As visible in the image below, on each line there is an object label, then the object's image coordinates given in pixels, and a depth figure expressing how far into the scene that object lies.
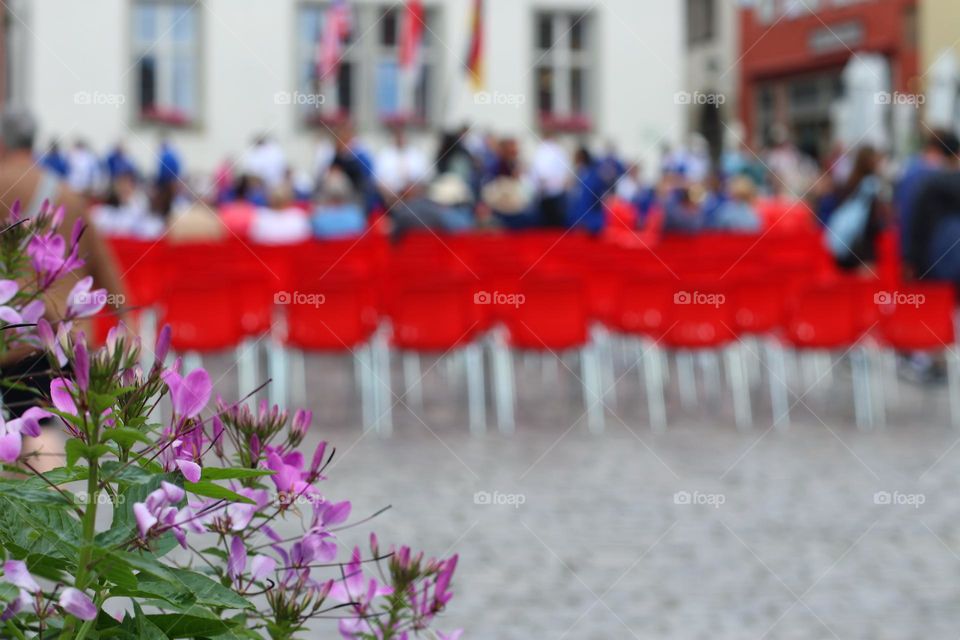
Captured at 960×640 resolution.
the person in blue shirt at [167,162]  21.66
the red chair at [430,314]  8.92
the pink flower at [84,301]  1.45
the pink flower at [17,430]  1.30
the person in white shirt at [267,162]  22.84
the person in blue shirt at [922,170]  10.73
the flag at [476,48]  18.95
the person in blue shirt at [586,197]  19.16
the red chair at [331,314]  8.79
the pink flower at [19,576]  1.23
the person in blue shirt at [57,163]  22.11
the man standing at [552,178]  19.38
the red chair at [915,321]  9.44
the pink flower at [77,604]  1.20
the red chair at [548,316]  9.03
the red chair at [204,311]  8.61
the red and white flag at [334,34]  22.08
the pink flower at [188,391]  1.31
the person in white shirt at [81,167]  22.86
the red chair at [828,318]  9.35
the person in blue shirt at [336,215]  13.61
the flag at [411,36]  21.83
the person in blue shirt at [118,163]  22.89
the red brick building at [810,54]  38.03
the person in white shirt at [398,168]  20.56
